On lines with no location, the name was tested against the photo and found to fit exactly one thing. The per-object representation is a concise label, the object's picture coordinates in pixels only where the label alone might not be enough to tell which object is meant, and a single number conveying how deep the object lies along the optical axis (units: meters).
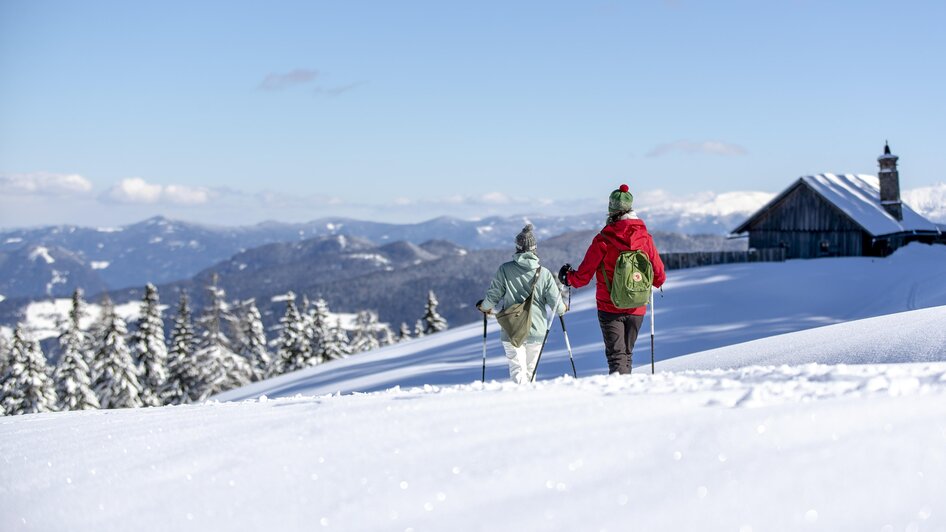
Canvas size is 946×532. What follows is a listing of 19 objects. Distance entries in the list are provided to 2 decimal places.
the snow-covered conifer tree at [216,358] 37.59
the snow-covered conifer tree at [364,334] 51.03
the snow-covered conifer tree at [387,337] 59.00
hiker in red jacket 7.68
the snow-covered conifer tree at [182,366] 39.19
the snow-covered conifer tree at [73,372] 34.50
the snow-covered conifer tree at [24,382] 33.91
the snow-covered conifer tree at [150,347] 38.06
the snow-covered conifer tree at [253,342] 45.81
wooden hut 34.56
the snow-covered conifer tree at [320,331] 43.47
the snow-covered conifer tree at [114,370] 34.88
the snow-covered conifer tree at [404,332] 56.60
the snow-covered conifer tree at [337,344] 43.50
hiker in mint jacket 8.34
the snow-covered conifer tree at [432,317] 45.91
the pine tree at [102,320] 35.25
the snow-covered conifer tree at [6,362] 34.34
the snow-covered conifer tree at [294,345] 41.97
